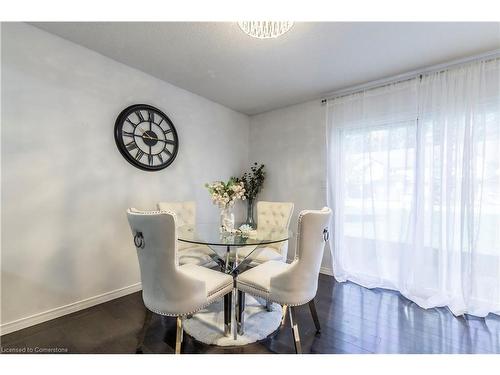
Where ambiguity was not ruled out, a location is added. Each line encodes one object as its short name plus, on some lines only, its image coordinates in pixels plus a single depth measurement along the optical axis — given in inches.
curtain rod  85.0
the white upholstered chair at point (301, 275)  59.1
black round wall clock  95.2
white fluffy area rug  66.6
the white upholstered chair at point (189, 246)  89.7
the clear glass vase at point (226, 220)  88.3
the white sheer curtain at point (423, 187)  84.7
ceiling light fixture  59.0
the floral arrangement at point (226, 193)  84.1
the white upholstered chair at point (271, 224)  88.7
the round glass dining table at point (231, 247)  68.4
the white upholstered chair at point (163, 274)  51.3
